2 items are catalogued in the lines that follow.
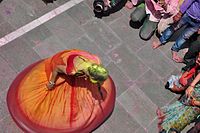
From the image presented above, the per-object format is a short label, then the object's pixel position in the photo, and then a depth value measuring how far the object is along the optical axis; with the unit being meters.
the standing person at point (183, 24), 7.76
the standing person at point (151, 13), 8.23
